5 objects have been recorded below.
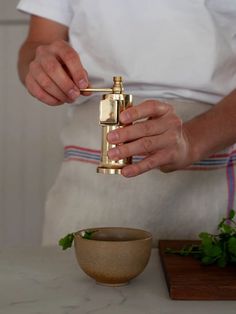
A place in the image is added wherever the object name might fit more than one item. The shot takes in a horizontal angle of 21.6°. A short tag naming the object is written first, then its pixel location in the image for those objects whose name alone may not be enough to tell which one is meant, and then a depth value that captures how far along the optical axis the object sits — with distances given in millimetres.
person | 1047
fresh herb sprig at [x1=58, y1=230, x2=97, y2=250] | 740
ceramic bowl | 687
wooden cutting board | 668
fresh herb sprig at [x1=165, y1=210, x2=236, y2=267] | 741
